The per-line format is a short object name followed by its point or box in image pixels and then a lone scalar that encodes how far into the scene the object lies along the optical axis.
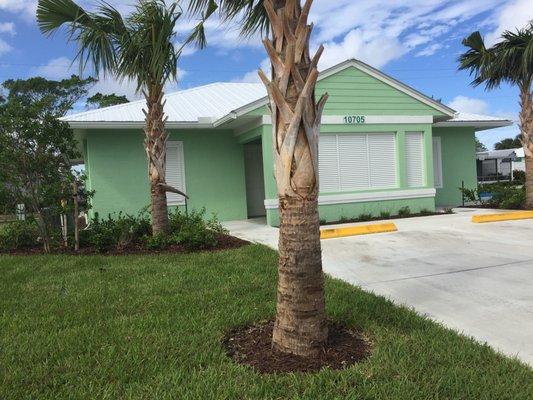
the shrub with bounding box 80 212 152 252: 9.01
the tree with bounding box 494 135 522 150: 70.93
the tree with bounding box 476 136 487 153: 64.72
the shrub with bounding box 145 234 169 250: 8.87
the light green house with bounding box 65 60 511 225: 13.10
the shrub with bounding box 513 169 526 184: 23.34
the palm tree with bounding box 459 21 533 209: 12.92
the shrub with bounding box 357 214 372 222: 13.25
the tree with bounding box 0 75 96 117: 39.22
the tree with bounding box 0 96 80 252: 8.42
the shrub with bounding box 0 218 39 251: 9.41
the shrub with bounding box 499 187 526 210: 14.10
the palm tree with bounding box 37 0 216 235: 8.45
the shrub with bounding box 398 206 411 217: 13.75
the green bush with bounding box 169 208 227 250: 8.97
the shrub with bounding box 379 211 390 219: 13.54
